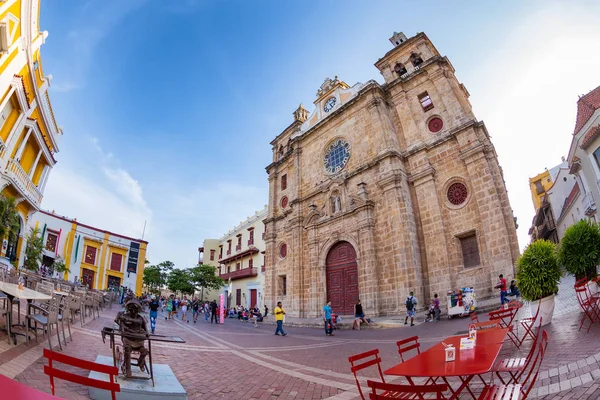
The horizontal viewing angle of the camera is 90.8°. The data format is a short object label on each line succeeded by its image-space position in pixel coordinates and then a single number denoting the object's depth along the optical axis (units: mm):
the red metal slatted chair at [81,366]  1987
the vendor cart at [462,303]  12180
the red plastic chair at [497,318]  5930
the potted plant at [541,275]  7707
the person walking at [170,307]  19727
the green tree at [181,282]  36969
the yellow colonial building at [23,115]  10322
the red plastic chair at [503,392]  2430
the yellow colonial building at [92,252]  29527
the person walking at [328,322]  12667
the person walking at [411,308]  12477
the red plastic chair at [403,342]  3956
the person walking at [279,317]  12597
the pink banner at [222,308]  20203
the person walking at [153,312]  11523
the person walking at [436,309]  12703
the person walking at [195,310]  20505
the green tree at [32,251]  15420
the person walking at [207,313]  24875
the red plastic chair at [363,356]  2949
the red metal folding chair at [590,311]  6166
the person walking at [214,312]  20594
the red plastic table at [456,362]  2613
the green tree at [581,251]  7945
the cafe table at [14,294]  5564
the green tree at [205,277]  35719
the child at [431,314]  13055
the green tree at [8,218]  10203
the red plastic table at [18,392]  1052
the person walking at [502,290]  11297
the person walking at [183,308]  20297
